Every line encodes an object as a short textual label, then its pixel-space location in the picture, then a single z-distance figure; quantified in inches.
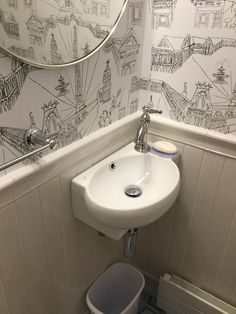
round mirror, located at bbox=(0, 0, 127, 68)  27.5
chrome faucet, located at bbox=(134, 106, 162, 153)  46.6
